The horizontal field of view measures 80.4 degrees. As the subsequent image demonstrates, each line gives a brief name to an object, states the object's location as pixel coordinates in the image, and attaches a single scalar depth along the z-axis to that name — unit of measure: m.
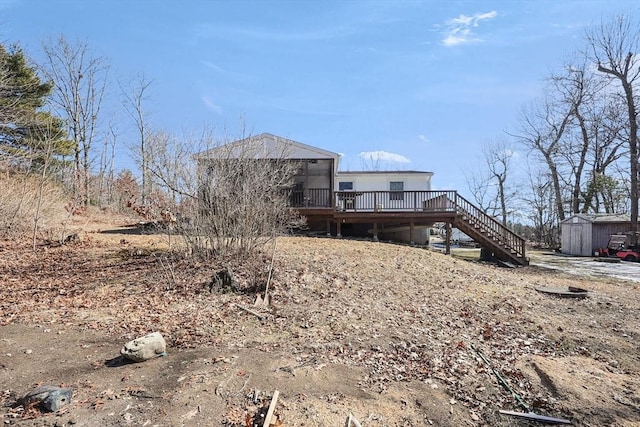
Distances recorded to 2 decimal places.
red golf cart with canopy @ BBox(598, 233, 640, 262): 19.78
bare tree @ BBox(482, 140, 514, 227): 39.39
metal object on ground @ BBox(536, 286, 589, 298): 9.56
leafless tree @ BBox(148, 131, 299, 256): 9.04
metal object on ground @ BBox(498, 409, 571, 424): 4.16
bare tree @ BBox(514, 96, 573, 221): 32.62
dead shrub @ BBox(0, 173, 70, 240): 11.77
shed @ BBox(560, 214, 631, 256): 23.69
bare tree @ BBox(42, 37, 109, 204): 25.77
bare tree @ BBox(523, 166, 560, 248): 33.47
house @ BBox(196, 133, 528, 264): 16.27
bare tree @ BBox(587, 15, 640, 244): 21.97
